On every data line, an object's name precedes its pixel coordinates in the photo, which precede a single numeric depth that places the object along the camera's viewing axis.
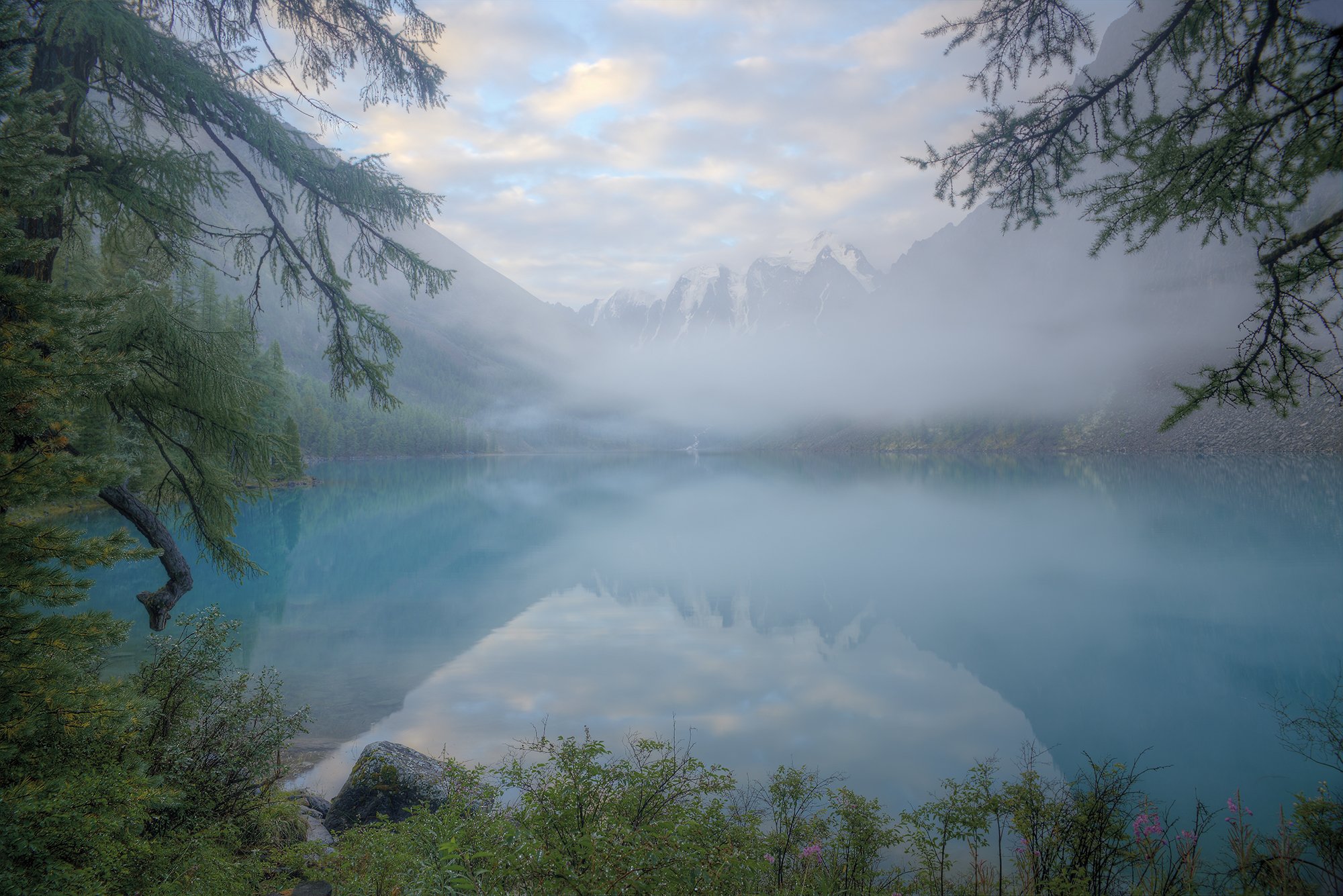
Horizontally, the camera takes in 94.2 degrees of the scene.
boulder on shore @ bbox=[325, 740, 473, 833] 8.98
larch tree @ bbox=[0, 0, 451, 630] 5.80
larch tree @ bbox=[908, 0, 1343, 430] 5.02
